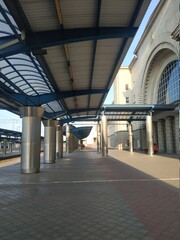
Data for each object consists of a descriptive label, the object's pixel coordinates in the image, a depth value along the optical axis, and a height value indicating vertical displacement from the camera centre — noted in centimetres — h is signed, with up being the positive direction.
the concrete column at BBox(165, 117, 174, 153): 2561 +73
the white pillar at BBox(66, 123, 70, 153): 3029 +46
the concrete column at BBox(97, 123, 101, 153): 3273 +59
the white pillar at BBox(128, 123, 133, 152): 3066 +40
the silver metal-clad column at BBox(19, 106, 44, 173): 1037 +9
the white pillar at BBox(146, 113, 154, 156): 2321 +69
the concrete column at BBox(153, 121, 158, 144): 3038 +79
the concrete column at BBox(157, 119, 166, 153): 2823 +72
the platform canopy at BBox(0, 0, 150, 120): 553 +371
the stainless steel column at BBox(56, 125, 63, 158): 2074 -10
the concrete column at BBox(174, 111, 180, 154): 2411 +132
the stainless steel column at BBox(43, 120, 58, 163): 1557 +4
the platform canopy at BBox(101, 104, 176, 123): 2311 +382
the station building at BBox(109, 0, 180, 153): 2426 +1023
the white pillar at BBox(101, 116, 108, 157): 2256 +38
